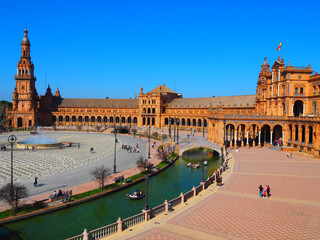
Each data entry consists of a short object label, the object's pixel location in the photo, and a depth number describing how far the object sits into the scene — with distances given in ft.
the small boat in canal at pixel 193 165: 151.74
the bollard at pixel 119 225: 62.03
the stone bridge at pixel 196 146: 180.45
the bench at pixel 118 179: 109.18
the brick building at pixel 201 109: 191.52
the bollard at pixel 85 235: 56.29
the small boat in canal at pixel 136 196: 95.45
